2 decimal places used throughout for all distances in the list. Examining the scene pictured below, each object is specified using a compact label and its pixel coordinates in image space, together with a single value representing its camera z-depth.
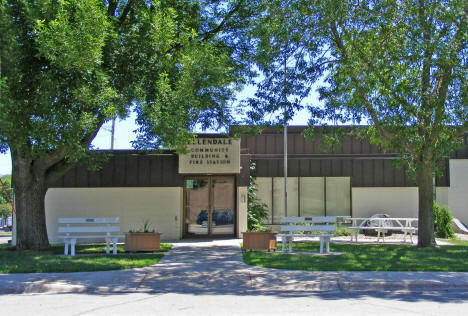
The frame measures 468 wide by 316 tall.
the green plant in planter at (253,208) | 19.80
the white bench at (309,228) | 13.55
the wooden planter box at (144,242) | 14.46
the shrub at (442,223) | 20.09
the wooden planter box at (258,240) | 14.23
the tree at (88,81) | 12.03
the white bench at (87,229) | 13.73
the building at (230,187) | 18.55
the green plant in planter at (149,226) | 18.56
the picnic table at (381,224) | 16.67
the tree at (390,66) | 13.09
